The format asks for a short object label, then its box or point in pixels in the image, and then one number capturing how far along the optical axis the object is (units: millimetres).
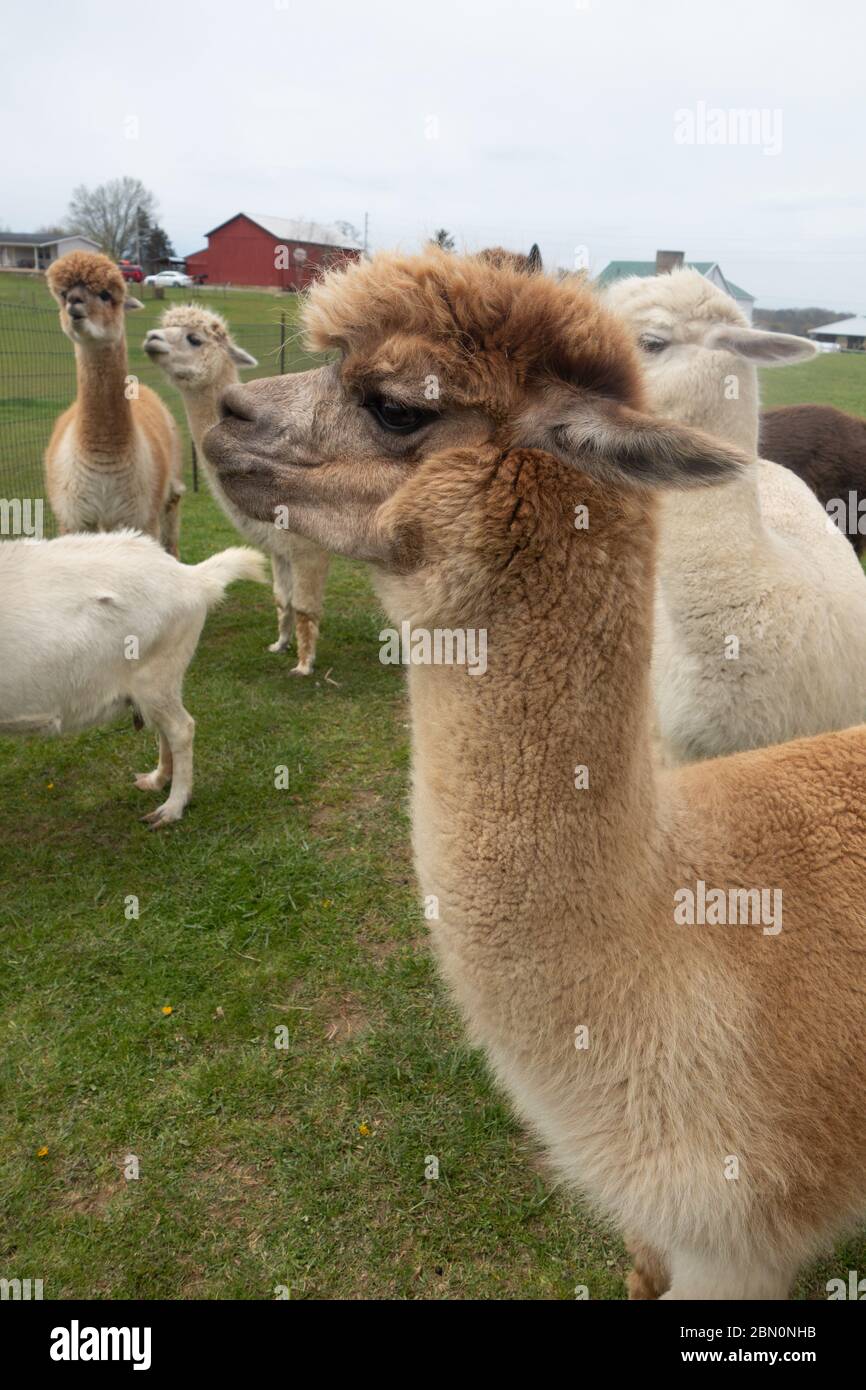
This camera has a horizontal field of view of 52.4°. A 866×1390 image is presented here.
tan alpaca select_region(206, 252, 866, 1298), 1466
